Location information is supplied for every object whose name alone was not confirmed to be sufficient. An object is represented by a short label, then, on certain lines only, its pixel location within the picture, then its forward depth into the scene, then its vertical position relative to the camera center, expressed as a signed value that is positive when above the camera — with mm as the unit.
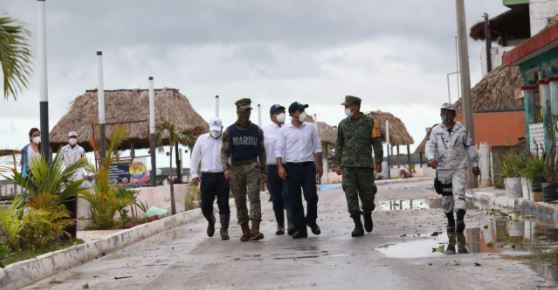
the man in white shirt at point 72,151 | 18609 +792
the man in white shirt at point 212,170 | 14852 +272
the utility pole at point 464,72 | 27892 +3006
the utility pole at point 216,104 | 38822 +3304
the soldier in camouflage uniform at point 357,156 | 13906 +379
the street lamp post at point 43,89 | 14609 +1566
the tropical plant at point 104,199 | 17172 -120
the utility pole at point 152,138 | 28531 +1545
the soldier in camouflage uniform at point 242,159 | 14273 +407
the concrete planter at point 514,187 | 19625 -207
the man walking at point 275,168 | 15125 +277
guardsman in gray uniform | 13281 +319
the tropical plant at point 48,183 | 13305 +150
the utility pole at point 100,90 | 24297 +2527
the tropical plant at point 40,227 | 12734 -429
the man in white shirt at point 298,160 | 14320 +366
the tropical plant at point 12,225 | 12328 -377
